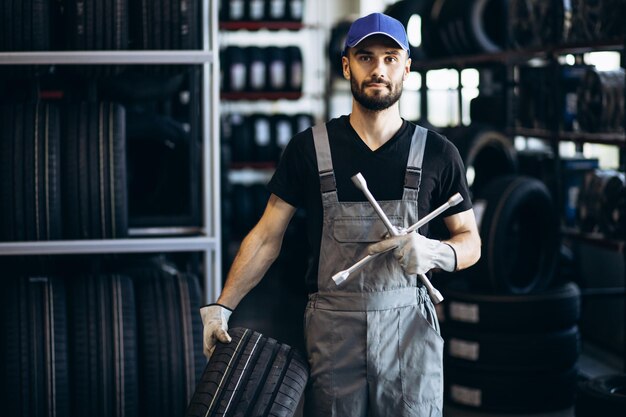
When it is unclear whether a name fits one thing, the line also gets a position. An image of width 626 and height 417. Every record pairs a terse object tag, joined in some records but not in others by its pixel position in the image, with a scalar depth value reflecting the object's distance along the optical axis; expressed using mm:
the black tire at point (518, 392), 5074
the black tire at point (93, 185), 3949
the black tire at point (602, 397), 4160
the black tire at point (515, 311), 5109
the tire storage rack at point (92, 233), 3863
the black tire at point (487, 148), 6152
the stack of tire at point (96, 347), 3846
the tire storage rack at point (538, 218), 5094
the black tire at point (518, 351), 5082
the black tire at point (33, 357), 3836
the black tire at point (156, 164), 5016
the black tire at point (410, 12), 8734
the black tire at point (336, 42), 10336
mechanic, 2809
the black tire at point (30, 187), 3918
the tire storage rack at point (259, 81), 9781
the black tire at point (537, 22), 5781
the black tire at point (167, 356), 3943
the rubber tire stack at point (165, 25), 4027
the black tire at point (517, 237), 5211
